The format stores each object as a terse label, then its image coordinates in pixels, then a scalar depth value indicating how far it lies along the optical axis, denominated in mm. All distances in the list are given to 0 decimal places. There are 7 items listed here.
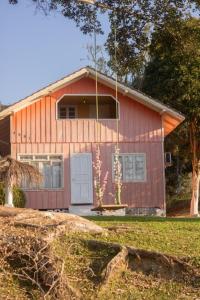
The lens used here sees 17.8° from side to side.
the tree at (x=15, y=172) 19781
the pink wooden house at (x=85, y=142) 26797
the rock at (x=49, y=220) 11641
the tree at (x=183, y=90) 30094
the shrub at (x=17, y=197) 24594
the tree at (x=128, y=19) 14581
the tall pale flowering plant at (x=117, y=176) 17684
